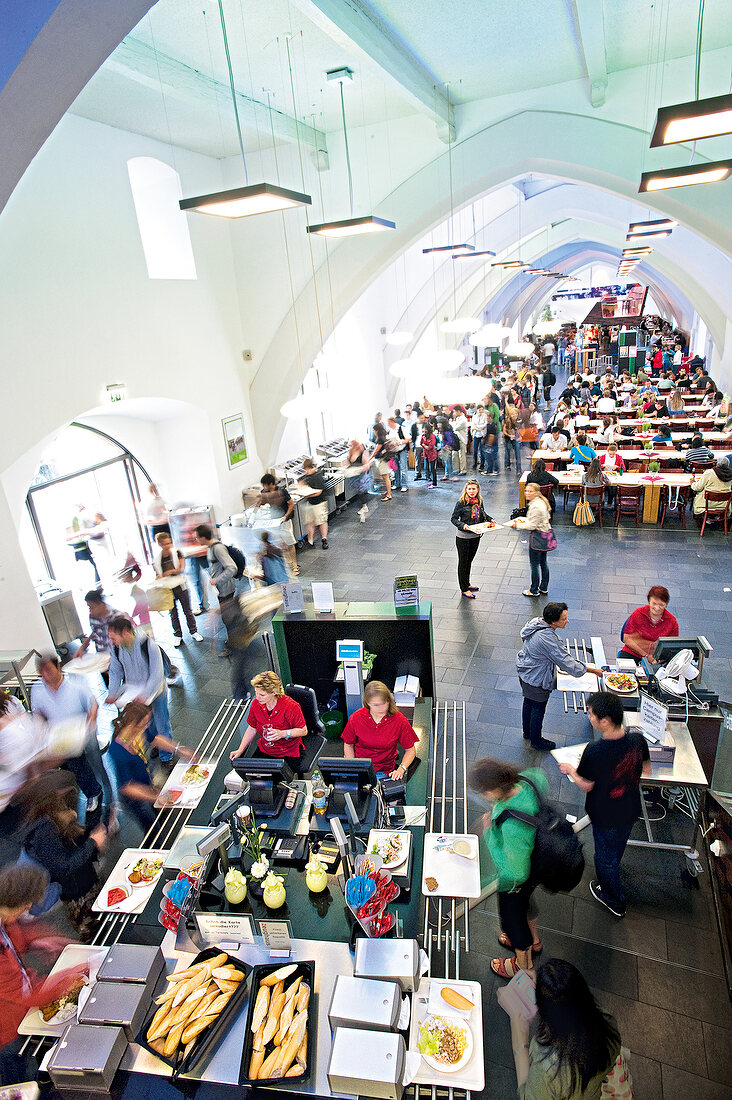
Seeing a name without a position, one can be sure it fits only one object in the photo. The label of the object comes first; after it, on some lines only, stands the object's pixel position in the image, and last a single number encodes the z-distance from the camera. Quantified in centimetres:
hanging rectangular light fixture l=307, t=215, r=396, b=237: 701
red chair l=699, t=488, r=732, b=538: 954
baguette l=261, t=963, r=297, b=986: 298
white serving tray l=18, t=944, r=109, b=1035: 303
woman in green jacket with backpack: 323
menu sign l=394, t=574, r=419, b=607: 552
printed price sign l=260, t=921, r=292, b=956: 314
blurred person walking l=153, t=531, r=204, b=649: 767
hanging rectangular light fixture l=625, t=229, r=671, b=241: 990
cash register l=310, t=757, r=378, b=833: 380
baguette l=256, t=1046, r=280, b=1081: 268
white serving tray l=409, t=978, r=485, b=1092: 269
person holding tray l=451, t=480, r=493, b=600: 774
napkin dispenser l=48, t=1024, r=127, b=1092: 273
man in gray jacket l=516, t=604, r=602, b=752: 492
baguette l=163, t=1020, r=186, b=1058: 278
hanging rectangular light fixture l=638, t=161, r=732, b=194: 479
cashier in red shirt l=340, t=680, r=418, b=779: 424
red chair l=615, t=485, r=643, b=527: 1055
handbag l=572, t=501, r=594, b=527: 1070
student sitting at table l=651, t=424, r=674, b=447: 1259
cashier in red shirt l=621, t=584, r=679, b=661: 524
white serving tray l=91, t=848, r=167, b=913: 366
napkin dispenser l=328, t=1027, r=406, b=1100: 254
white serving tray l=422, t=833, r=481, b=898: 347
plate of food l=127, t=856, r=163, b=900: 378
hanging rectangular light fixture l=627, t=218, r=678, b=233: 968
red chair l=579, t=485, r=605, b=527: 1062
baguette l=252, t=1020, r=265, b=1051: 277
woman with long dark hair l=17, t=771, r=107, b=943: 361
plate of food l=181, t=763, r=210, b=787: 459
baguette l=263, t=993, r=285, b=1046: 281
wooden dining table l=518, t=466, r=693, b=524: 1040
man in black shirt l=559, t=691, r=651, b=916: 357
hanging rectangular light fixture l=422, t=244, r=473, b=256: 1178
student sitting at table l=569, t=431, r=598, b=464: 1140
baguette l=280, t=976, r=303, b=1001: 293
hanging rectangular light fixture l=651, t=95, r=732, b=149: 356
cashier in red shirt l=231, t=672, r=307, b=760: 446
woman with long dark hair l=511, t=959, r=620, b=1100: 244
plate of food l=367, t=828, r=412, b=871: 355
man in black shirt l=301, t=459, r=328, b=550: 1062
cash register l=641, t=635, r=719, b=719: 452
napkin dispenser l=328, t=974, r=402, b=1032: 272
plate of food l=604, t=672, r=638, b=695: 493
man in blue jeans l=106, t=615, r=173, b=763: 516
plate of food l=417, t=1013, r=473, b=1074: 275
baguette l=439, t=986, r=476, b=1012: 292
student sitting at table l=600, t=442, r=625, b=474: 1155
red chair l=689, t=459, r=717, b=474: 1077
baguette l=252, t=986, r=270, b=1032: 285
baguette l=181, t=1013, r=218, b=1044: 280
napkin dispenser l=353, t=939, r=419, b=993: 290
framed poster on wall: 1150
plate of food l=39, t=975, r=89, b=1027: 305
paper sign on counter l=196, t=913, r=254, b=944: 318
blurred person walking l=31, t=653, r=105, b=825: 463
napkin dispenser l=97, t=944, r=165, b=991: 302
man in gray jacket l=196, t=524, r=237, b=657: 700
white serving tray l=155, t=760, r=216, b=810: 442
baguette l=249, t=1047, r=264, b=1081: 269
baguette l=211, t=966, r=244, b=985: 302
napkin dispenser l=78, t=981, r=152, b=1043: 286
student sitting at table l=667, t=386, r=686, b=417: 1511
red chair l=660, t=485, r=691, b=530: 1055
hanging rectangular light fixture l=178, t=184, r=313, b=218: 477
